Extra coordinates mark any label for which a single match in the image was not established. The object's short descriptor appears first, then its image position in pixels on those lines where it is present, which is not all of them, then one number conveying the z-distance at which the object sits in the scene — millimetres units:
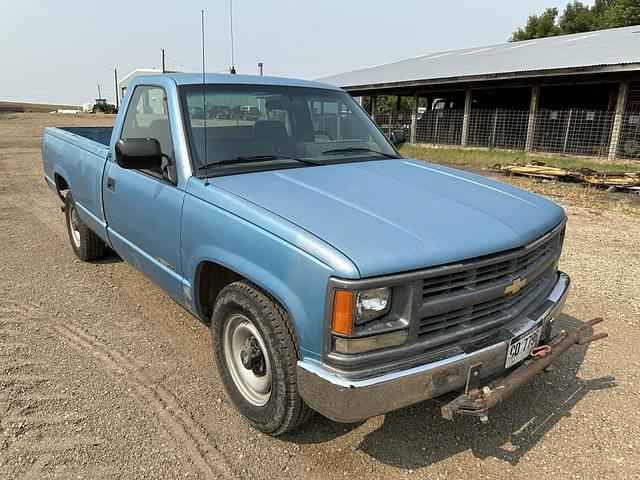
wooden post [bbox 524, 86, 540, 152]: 17281
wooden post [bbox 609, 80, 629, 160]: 15125
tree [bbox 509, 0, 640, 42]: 39656
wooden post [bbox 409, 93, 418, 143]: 21562
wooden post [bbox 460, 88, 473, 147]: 19672
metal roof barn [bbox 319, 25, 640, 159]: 15492
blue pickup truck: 2131
